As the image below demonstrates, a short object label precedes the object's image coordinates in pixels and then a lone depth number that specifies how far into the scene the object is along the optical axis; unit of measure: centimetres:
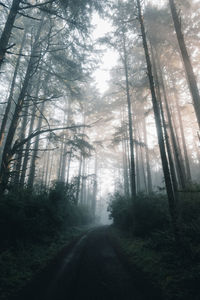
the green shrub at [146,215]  938
